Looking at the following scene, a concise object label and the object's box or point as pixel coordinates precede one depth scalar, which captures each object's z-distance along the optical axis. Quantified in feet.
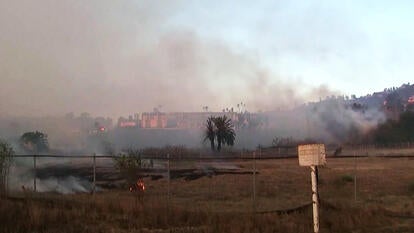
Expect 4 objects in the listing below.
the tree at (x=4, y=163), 63.25
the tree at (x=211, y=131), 319.27
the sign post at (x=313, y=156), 33.47
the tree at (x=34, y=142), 258.94
